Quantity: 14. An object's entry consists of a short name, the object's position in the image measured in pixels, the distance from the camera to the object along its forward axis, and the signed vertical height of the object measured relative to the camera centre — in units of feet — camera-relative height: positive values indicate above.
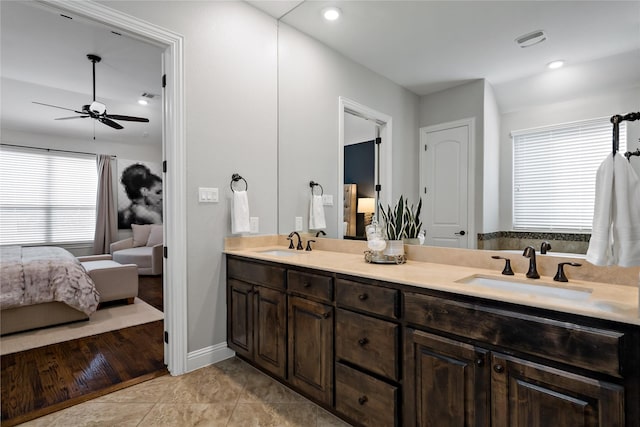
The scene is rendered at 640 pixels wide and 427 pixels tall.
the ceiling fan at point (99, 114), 12.26 +3.85
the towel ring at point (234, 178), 8.09 +0.87
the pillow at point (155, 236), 20.10 -1.50
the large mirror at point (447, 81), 4.17 +2.25
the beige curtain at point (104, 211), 20.39 +0.09
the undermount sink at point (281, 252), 7.93 -1.01
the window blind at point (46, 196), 17.92 +0.97
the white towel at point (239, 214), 7.82 -0.04
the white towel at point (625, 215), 3.24 -0.03
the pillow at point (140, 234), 20.65 -1.40
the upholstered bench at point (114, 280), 11.82 -2.55
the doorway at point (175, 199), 7.08 +0.29
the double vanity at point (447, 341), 3.04 -1.59
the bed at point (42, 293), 9.35 -2.45
